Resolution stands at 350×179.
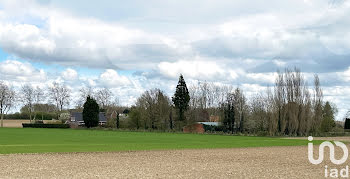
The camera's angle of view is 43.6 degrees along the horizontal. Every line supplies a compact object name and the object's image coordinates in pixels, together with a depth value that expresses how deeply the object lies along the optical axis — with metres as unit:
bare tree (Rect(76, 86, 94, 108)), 124.29
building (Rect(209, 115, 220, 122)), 97.49
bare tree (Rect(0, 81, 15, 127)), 106.62
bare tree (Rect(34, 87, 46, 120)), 119.23
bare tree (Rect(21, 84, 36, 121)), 117.25
